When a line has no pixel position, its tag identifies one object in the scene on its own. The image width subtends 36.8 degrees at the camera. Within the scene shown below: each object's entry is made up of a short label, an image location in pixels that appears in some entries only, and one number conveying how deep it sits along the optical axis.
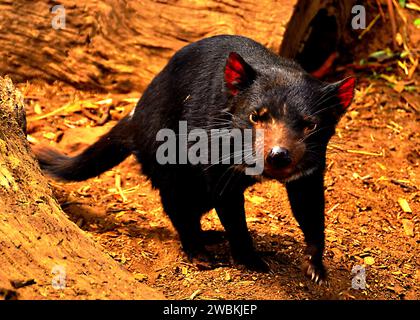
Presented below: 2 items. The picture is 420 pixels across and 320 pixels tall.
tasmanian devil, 3.44
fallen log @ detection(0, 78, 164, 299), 2.70
